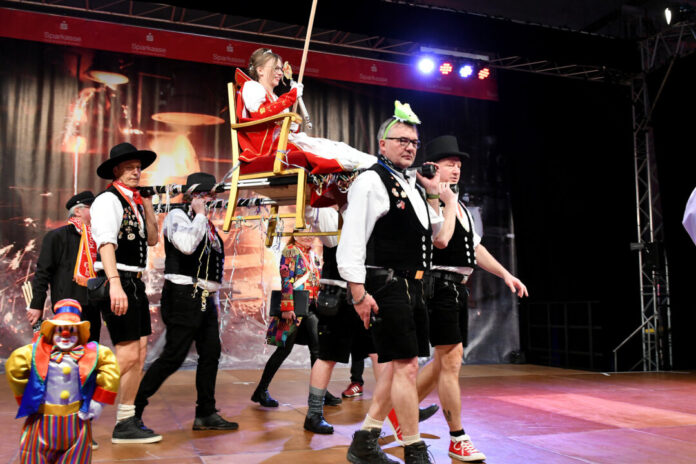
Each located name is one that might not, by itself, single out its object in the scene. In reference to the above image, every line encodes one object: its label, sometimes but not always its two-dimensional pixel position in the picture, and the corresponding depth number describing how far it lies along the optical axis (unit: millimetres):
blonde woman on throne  3191
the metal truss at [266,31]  8133
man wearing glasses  2674
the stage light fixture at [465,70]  8906
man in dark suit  4199
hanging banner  7668
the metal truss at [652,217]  8039
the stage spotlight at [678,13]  7379
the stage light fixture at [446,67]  8820
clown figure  2188
